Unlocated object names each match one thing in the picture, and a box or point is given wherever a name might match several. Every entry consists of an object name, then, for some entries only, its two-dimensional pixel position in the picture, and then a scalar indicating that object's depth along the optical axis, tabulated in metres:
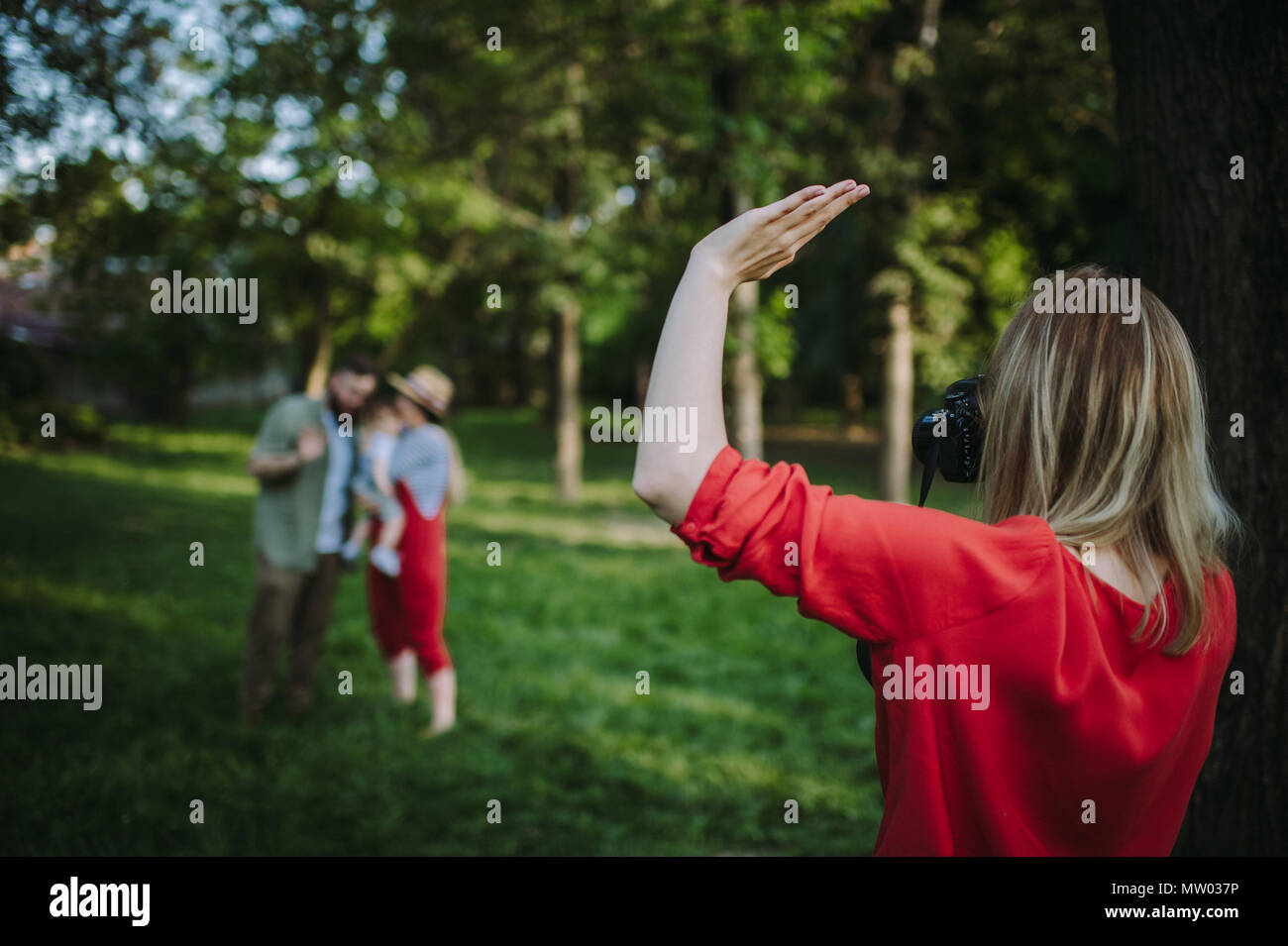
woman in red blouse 1.29
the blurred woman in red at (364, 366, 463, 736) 5.89
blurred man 5.89
